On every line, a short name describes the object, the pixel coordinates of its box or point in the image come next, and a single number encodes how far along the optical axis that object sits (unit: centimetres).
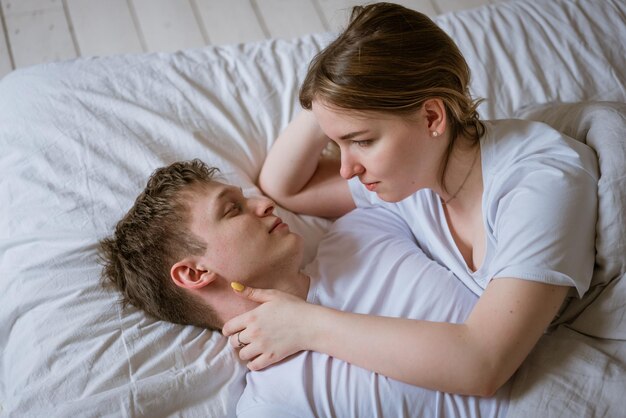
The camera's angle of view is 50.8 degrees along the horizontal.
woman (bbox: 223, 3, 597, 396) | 102
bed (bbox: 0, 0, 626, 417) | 109
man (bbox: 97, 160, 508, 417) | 112
